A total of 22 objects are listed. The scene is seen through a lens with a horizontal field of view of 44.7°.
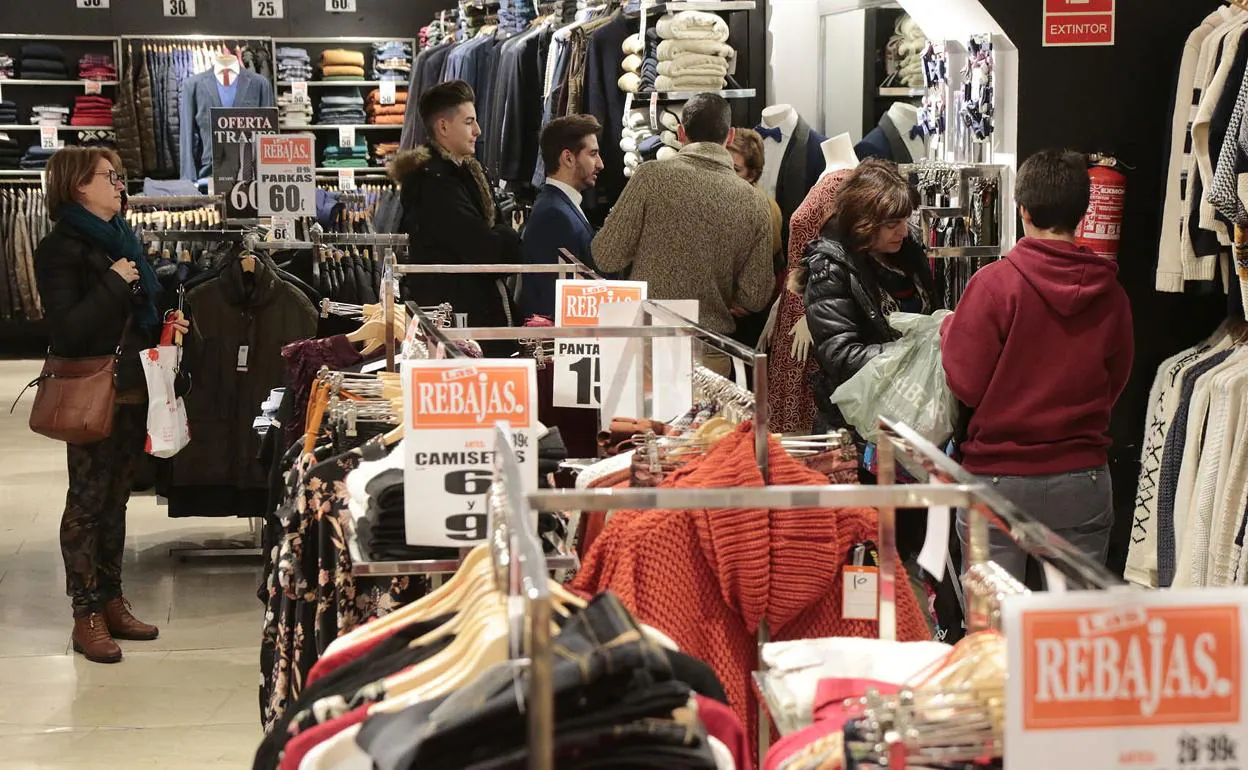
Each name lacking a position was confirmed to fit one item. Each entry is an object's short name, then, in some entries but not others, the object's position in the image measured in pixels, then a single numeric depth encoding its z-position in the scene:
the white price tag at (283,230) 5.80
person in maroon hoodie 3.54
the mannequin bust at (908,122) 6.05
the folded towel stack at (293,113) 12.10
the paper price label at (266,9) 12.40
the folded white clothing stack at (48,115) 11.97
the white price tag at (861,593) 2.33
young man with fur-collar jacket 5.48
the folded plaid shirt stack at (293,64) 12.19
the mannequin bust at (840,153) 5.41
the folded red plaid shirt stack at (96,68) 12.08
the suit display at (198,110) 11.45
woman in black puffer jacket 4.03
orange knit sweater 2.19
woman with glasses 4.90
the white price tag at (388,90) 11.92
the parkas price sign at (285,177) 5.86
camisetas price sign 2.14
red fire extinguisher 4.69
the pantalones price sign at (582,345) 3.71
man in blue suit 5.45
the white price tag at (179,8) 12.29
